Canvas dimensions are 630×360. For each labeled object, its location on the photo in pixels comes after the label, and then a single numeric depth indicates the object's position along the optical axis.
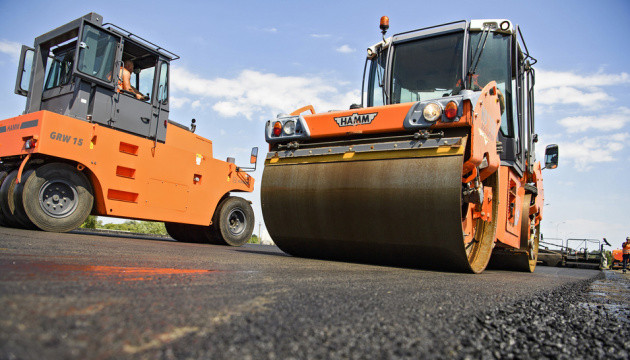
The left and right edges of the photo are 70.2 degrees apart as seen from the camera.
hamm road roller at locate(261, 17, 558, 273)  3.66
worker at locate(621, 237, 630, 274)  14.93
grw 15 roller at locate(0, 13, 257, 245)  5.63
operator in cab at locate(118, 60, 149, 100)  6.89
